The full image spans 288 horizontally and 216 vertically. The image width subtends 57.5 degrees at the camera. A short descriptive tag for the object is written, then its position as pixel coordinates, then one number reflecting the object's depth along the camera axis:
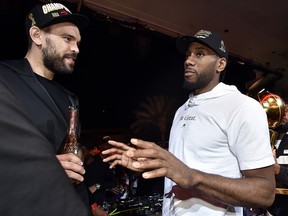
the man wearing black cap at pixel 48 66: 1.40
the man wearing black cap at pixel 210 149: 1.09
